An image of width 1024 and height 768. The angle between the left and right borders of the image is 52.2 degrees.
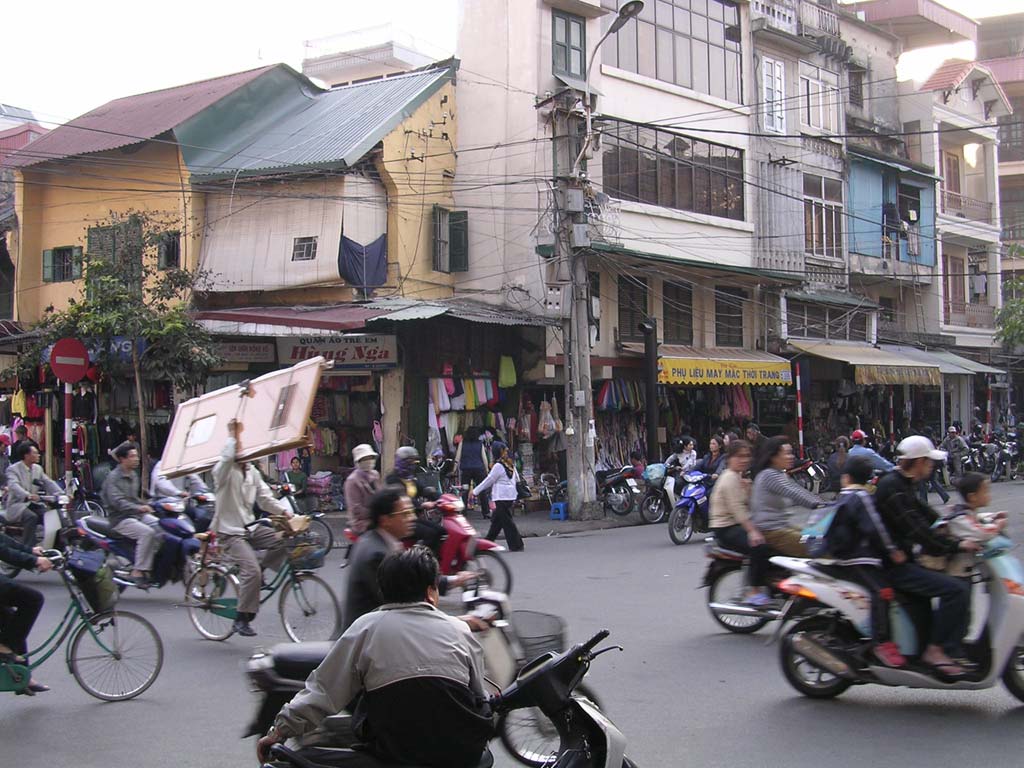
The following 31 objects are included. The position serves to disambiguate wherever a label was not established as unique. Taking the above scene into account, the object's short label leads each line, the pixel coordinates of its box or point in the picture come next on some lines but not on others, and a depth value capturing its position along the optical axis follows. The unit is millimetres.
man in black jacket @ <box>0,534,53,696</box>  6332
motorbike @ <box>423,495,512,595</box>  9688
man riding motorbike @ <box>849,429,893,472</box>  12180
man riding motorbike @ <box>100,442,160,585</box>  10336
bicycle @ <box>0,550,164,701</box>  6867
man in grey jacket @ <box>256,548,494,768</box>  3715
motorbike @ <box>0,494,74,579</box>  12367
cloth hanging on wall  19938
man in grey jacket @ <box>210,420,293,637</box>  8695
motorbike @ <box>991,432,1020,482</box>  28172
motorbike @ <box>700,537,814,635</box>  8492
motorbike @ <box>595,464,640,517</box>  19531
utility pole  18625
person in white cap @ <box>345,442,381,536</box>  9531
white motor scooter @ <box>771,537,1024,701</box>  5969
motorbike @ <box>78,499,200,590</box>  10367
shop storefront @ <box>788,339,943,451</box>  27219
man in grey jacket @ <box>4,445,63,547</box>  12242
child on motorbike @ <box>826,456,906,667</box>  6277
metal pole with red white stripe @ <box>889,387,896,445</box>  31359
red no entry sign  17562
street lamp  17469
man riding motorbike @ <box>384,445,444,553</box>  9523
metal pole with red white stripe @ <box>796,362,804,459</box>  25344
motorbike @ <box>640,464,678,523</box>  18734
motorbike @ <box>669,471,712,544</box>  15664
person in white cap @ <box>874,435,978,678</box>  6086
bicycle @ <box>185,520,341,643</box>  8578
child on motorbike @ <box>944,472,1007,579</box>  6258
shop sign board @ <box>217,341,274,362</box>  19984
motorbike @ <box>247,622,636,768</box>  4070
